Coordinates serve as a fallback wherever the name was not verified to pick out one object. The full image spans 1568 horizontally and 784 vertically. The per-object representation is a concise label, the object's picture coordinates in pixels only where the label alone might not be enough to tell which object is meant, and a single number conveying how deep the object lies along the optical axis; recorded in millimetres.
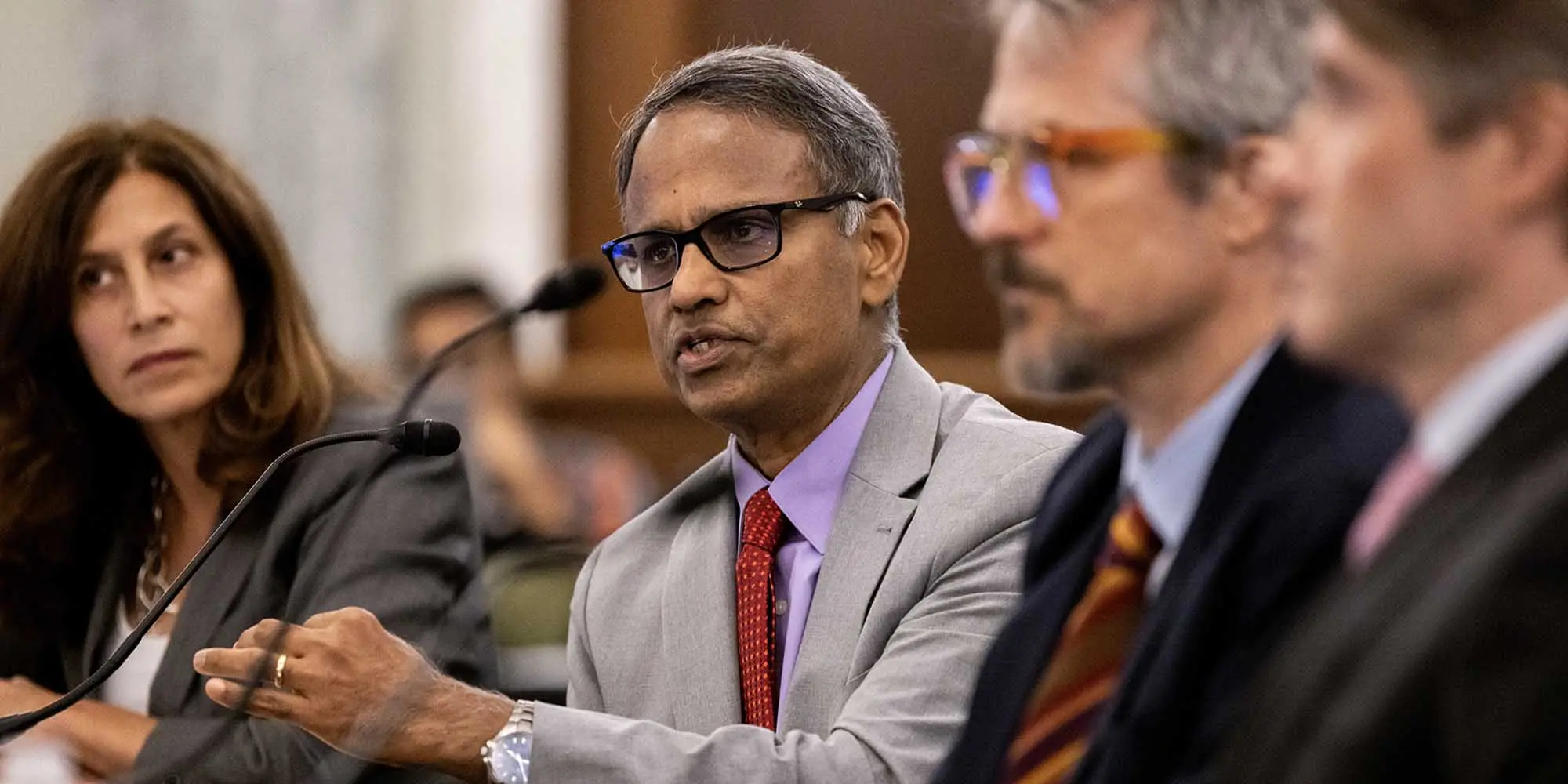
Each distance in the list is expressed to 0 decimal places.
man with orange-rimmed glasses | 3345
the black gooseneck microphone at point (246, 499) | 3706
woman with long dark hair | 3924
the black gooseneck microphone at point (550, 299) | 3829
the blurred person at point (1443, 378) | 2682
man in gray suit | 3649
